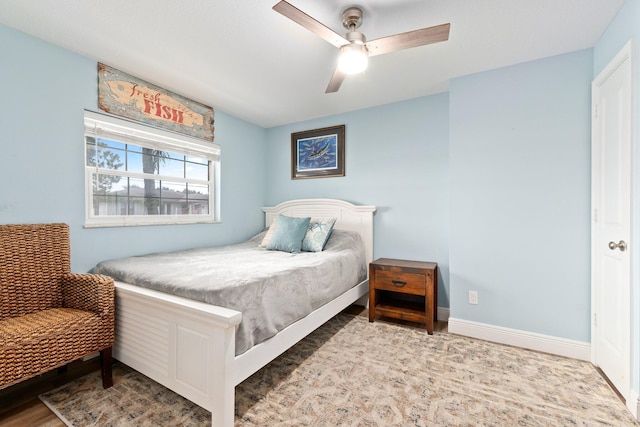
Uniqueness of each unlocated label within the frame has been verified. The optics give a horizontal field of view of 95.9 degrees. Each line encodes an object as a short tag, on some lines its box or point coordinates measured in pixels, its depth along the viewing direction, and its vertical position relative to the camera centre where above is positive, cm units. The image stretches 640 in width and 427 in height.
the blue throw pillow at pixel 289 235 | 297 -26
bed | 137 -75
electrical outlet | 252 -77
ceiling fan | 156 +99
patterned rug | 150 -109
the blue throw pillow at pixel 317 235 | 298 -27
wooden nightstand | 256 -72
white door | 166 -8
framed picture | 356 +73
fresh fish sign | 236 +98
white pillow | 319 -29
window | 237 +35
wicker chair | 144 -60
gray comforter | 154 -43
